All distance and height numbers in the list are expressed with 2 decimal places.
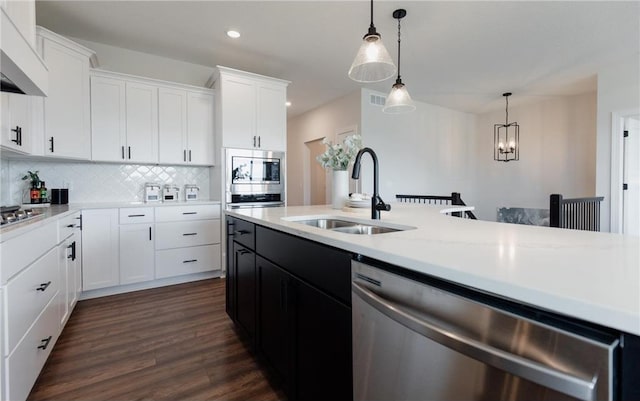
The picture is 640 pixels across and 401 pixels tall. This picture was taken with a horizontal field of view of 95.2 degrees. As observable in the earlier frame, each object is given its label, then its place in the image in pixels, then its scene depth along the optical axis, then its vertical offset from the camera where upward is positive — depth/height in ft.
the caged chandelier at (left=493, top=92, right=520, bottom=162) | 19.22 +3.73
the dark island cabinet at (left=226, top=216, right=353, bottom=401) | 3.43 -1.71
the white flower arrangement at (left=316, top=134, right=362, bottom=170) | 7.06 +1.00
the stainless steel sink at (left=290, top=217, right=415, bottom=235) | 4.90 -0.60
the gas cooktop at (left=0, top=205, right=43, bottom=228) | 4.46 -0.40
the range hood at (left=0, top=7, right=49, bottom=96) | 3.93 +1.97
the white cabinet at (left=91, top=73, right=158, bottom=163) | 10.18 +2.64
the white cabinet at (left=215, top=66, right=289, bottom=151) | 11.62 +3.48
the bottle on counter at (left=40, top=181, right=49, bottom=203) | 9.49 -0.04
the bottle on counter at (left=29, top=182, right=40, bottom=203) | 9.30 -0.04
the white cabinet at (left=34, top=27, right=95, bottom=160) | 8.83 +2.98
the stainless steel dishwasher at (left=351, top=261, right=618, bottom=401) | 1.57 -1.04
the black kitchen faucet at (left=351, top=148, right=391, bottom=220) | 4.95 +0.02
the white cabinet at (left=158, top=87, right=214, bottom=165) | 11.34 +2.69
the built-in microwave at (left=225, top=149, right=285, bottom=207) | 11.75 +0.66
